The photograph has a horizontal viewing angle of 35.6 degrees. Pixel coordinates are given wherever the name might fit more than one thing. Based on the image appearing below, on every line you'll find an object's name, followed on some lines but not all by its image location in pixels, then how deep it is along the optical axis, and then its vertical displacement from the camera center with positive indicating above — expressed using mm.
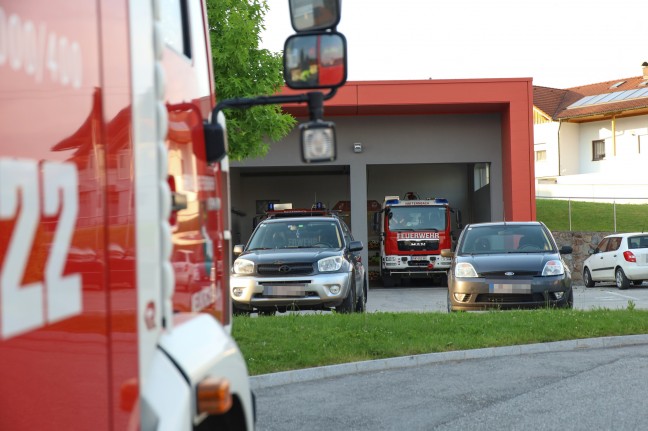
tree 22547 +2942
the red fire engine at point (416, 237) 29734 -1329
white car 26766 -1979
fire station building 30344 +1766
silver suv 15148 -1262
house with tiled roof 51562 +2776
